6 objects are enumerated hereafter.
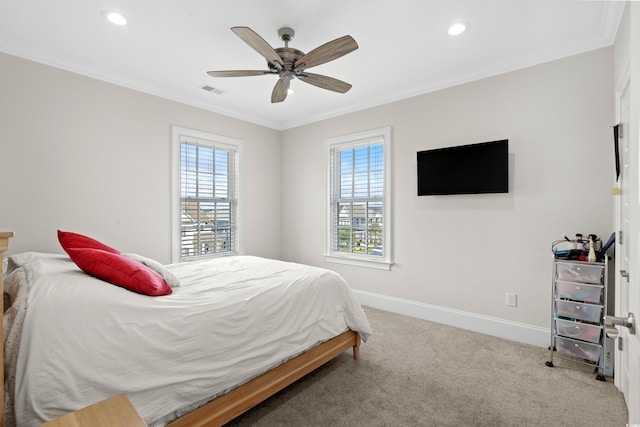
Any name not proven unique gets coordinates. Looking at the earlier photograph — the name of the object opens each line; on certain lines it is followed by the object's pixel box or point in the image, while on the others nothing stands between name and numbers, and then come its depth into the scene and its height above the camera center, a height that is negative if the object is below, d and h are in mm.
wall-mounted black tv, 3119 +484
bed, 1304 -670
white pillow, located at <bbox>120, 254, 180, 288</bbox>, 2160 -412
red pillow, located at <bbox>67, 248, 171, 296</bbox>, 1829 -343
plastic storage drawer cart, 2422 -778
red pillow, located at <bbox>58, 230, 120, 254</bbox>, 2059 -197
